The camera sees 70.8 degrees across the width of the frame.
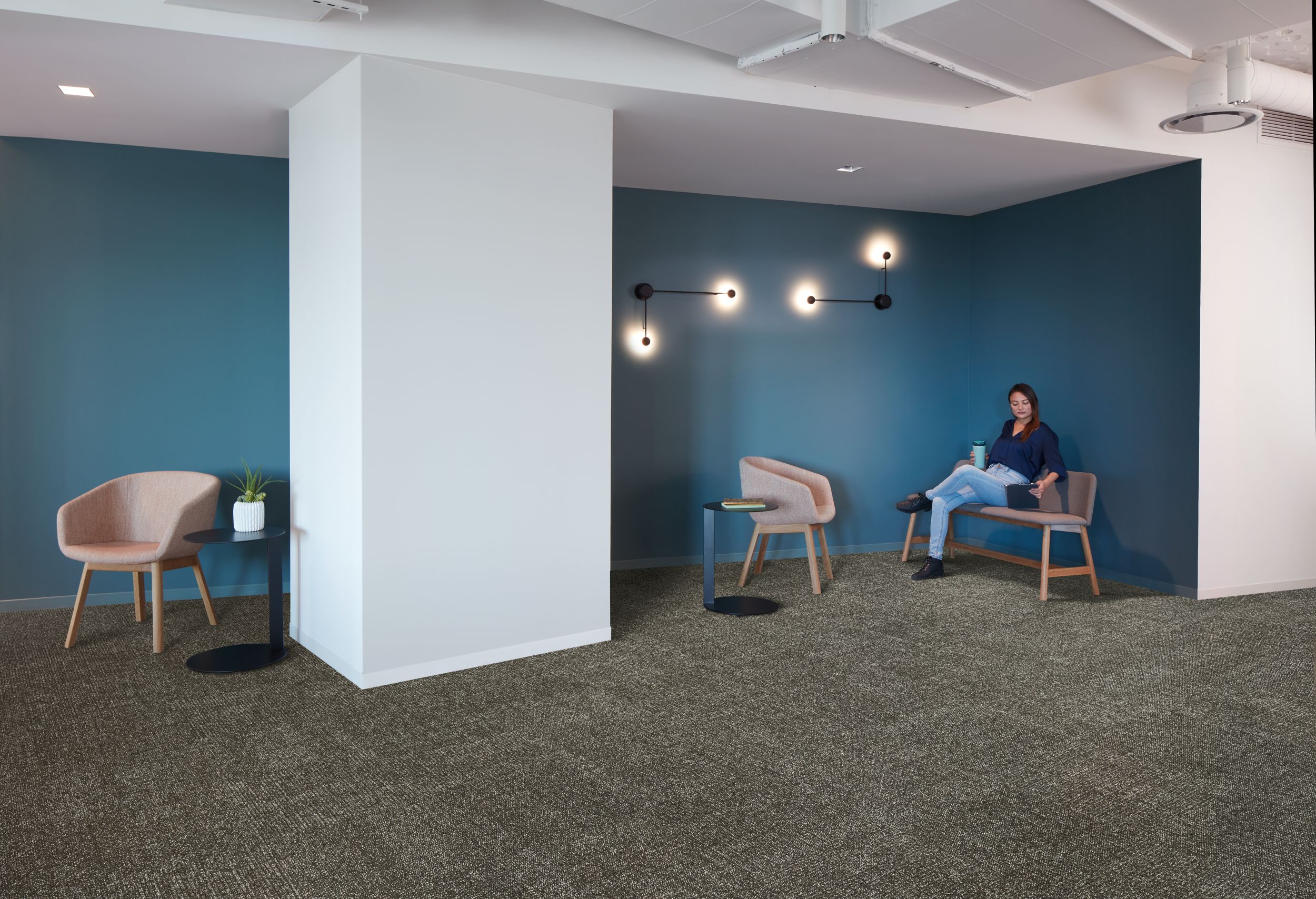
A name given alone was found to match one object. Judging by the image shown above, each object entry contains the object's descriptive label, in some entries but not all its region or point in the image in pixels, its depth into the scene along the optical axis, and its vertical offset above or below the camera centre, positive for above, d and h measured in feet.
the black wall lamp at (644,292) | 21.08 +3.06
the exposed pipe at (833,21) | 12.53 +5.52
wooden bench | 18.60 -1.81
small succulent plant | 17.92 -1.13
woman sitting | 20.16 -0.91
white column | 12.85 +0.77
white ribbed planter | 14.34 -1.43
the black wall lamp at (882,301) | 23.61 +3.22
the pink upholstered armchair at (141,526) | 14.39 -1.73
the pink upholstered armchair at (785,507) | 18.80 -1.65
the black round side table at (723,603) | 17.28 -3.38
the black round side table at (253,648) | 13.66 -3.38
